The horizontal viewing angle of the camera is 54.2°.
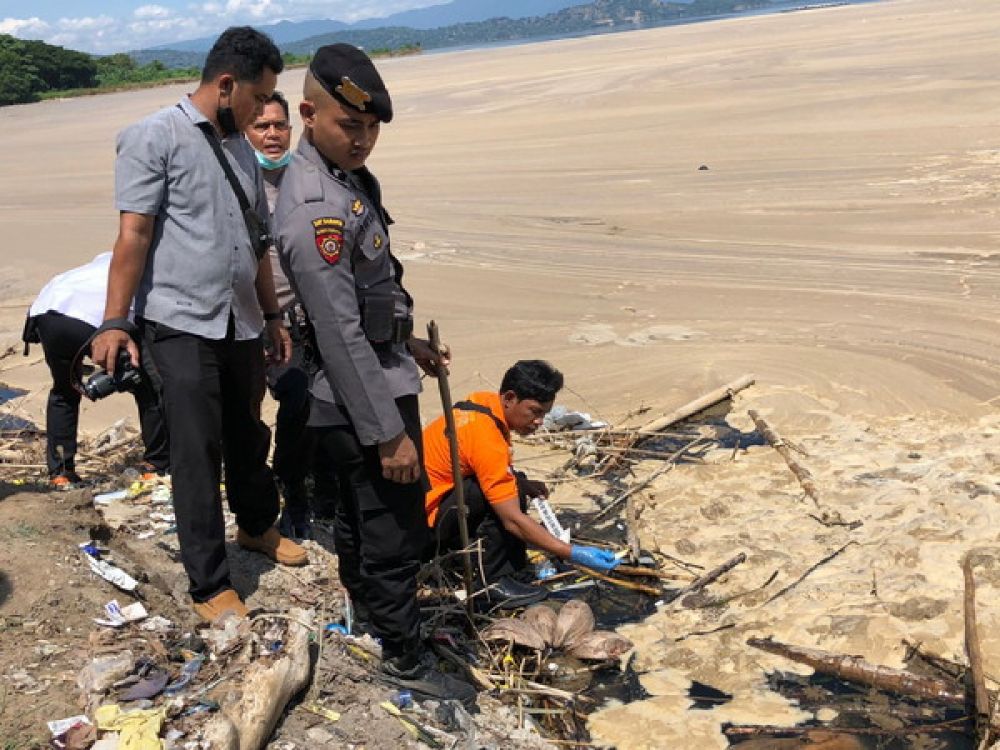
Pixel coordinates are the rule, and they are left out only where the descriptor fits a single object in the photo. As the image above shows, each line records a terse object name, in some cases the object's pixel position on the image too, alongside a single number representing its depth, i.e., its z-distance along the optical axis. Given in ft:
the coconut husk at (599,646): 12.49
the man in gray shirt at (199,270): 10.26
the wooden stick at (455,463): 10.98
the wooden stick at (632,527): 14.69
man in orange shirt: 12.84
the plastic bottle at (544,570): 14.37
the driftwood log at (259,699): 8.83
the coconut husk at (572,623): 12.74
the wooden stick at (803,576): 13.57
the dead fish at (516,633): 12.42
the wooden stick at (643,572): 14.25
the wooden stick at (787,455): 16.11
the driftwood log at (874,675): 11.39
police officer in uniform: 8.91
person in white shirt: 14.87
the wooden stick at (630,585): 14.05
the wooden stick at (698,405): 19.25
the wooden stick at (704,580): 13.76
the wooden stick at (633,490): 16.21
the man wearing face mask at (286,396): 14.26
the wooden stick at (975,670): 10.59
